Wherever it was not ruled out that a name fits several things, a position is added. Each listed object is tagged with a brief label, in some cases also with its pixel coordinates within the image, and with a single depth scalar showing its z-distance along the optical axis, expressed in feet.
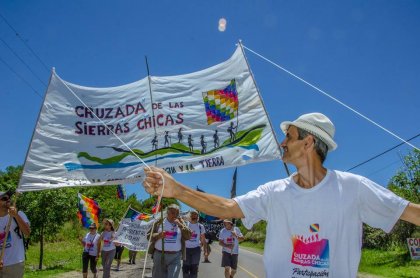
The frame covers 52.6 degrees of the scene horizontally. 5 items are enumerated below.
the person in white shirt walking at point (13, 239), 20.42
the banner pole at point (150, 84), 18.35
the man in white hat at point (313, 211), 7.61
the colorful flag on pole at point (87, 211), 46.98
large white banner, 16.76
